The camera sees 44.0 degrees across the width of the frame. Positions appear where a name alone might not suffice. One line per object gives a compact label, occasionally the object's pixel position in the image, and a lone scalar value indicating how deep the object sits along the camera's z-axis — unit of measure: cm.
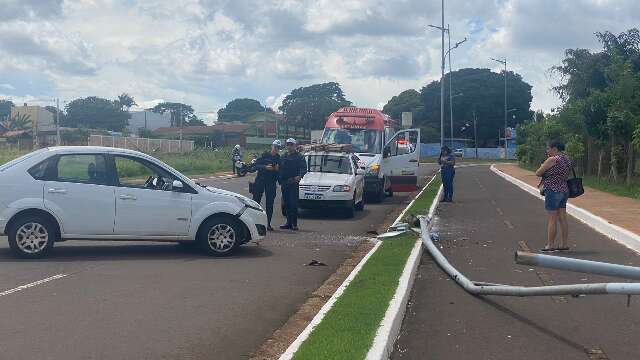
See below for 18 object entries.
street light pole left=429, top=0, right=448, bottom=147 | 4215
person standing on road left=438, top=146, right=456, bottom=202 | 2355
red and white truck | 2500
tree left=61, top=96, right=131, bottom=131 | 9419
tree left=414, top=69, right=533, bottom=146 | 9900
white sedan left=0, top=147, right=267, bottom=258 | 1137
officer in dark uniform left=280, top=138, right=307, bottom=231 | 1611
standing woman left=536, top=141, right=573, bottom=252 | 1269
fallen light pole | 653
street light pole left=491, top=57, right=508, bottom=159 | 9125
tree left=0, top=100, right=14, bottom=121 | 10572
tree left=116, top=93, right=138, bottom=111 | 11106
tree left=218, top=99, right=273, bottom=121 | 11599
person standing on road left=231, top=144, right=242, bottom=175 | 3809
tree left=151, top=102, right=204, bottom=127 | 11350
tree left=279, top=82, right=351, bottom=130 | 6981
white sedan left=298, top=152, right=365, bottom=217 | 1880
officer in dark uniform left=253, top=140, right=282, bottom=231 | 1582
